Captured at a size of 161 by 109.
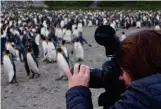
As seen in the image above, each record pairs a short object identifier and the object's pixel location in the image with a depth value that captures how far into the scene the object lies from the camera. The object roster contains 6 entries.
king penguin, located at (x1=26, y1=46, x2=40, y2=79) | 5.00
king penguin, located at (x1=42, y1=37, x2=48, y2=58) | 6.62
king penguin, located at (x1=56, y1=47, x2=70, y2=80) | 4.86
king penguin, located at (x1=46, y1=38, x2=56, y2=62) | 6.32
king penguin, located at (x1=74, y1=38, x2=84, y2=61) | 6.43
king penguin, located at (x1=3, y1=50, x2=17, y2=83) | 4.82
